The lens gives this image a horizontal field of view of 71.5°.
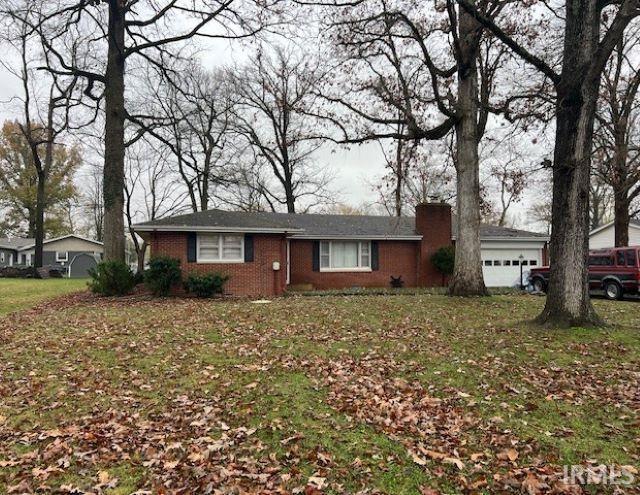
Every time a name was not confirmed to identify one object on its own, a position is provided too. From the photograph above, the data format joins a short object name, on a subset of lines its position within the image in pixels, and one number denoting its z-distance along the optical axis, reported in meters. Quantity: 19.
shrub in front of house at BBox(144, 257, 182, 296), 15.21
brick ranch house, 16.28
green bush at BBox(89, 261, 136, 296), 15.80
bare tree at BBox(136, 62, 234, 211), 28.30
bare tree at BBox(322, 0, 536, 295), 13.88
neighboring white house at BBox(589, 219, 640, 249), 32.72
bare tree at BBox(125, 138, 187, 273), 36.12
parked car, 16.02
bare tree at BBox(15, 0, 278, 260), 16.94
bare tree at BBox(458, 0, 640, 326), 8.30
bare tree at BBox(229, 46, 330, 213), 29.47
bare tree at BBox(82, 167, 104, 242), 45.96
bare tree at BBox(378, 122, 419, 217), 14.82
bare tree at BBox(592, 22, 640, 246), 19.45
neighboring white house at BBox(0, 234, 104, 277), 40.03
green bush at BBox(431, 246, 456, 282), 21.02
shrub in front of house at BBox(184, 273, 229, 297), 15.27
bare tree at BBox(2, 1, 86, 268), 16.16
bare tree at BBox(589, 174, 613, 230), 38.98
